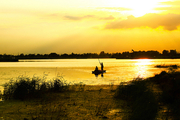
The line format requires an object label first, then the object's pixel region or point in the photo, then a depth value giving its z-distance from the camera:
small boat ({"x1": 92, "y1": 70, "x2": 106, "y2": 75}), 43.56
